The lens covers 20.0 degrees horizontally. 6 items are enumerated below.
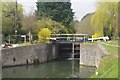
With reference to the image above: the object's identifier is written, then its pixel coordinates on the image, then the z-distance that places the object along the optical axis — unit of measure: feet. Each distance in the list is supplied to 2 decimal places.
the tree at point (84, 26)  170.22
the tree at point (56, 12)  158.71
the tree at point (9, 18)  120.65
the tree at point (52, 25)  149.61
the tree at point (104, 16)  110.02
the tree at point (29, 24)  133.49
